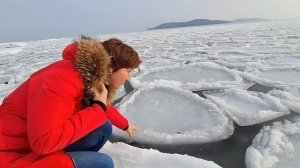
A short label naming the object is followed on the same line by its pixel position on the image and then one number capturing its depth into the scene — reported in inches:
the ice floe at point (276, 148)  35.8
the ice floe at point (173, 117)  44.1
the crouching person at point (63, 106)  23.6
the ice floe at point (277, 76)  71.5
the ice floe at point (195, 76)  73.6
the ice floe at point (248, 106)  49.9
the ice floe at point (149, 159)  34.2
